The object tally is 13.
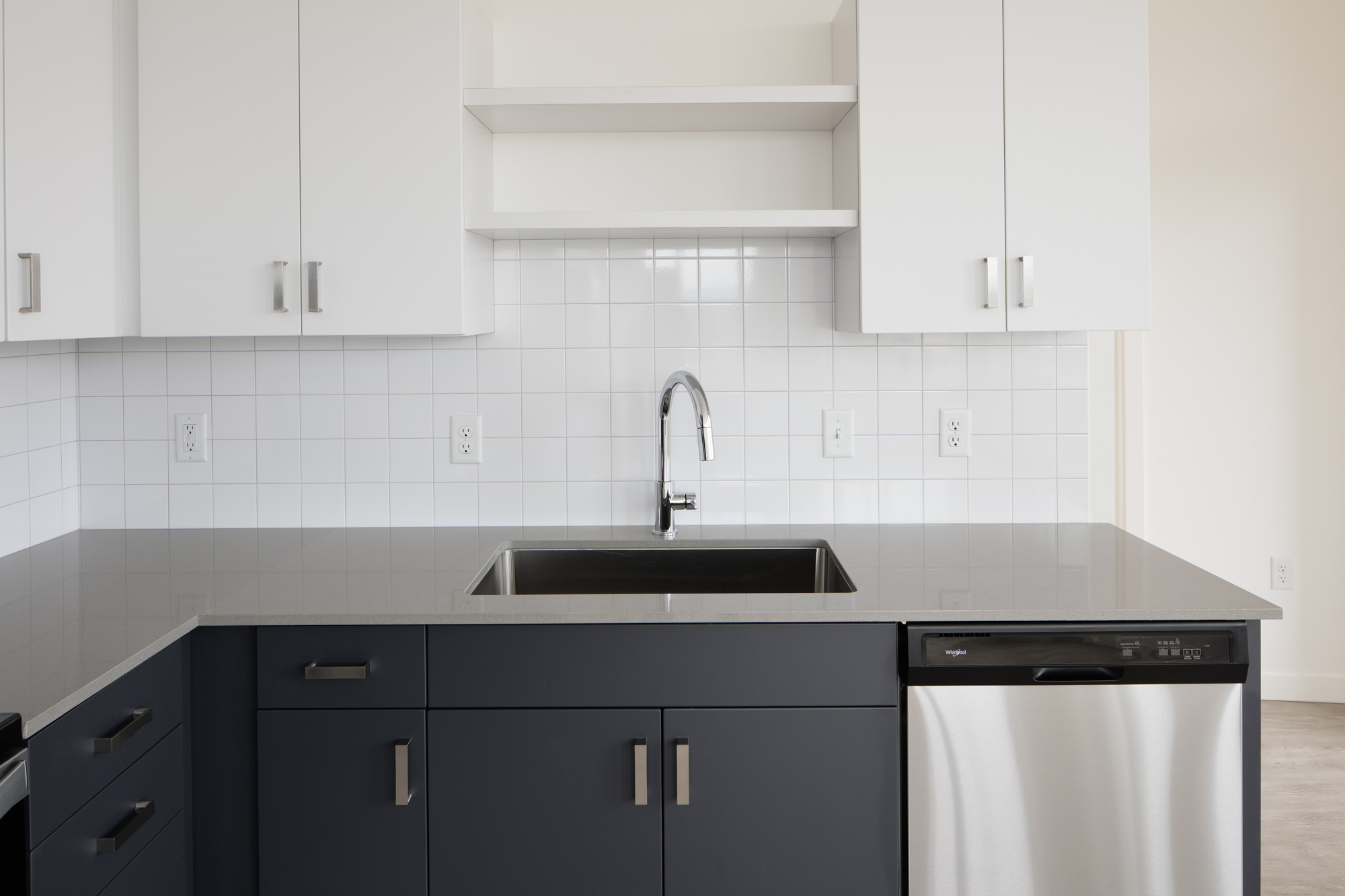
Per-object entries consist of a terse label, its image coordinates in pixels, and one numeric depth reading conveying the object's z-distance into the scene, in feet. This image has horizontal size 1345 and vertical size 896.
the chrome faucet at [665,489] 7.47
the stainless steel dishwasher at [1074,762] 5.61
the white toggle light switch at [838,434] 8.04
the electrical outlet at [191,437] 8.03
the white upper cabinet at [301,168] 6.71
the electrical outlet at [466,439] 8.06
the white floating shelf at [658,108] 6.93
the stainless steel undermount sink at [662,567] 7.57
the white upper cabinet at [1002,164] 6.77
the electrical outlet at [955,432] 8.04
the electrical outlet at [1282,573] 11.05
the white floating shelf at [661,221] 6.90
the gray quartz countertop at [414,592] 5.17
